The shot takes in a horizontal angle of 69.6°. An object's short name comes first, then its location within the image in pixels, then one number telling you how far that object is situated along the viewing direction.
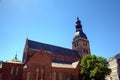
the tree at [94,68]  21.77
